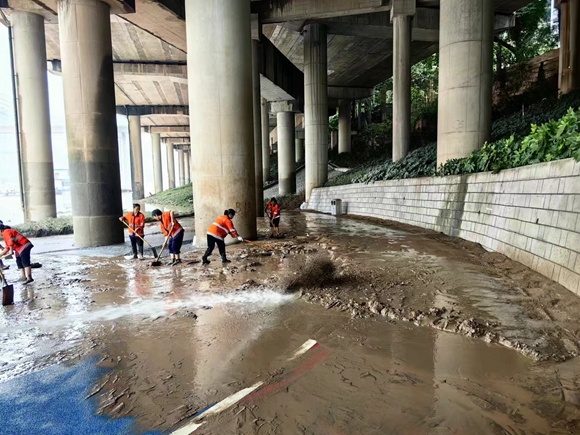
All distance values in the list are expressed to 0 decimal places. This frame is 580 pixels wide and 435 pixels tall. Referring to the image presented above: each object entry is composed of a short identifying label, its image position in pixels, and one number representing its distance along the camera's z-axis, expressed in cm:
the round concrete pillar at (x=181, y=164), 9666
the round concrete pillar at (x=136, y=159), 4644
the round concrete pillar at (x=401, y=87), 2212
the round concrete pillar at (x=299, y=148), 5535
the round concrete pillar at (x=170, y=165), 7644
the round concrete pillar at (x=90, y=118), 1225
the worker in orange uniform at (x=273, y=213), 1319
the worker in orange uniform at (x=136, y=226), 1025
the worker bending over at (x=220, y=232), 884
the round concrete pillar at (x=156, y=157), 6381
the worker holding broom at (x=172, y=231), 905
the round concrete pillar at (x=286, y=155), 3509
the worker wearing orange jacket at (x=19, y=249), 760
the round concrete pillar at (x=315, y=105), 2619
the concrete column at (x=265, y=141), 3578
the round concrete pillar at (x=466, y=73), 1258
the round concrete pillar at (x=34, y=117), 1872
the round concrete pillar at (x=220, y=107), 1066
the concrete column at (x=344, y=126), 4388
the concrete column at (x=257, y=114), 2133
